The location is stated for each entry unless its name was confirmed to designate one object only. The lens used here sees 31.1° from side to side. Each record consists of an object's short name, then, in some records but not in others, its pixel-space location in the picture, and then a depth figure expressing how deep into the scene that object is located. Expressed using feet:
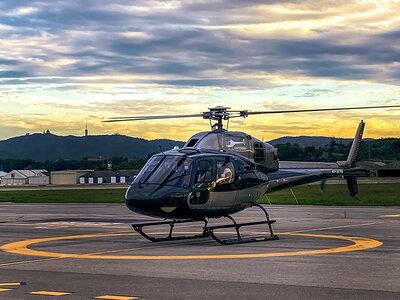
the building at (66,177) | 618.85
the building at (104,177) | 595.47
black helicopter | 69.36
